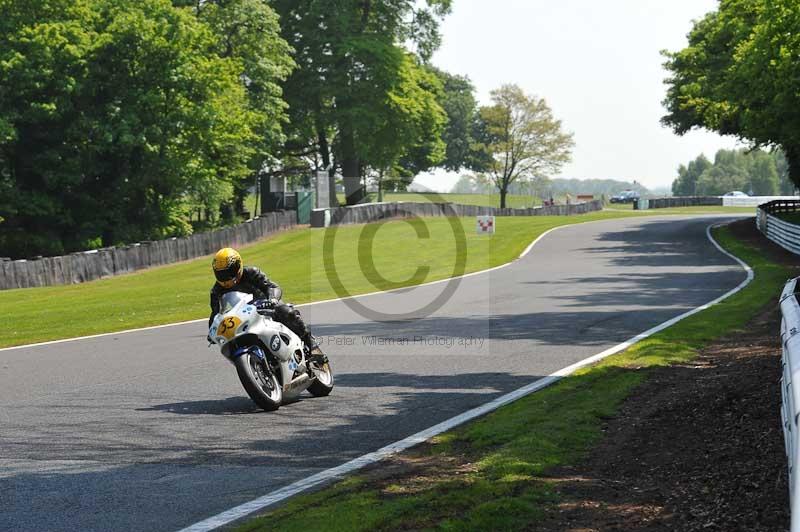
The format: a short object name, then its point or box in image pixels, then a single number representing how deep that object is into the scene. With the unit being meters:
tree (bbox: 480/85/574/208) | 106.50
